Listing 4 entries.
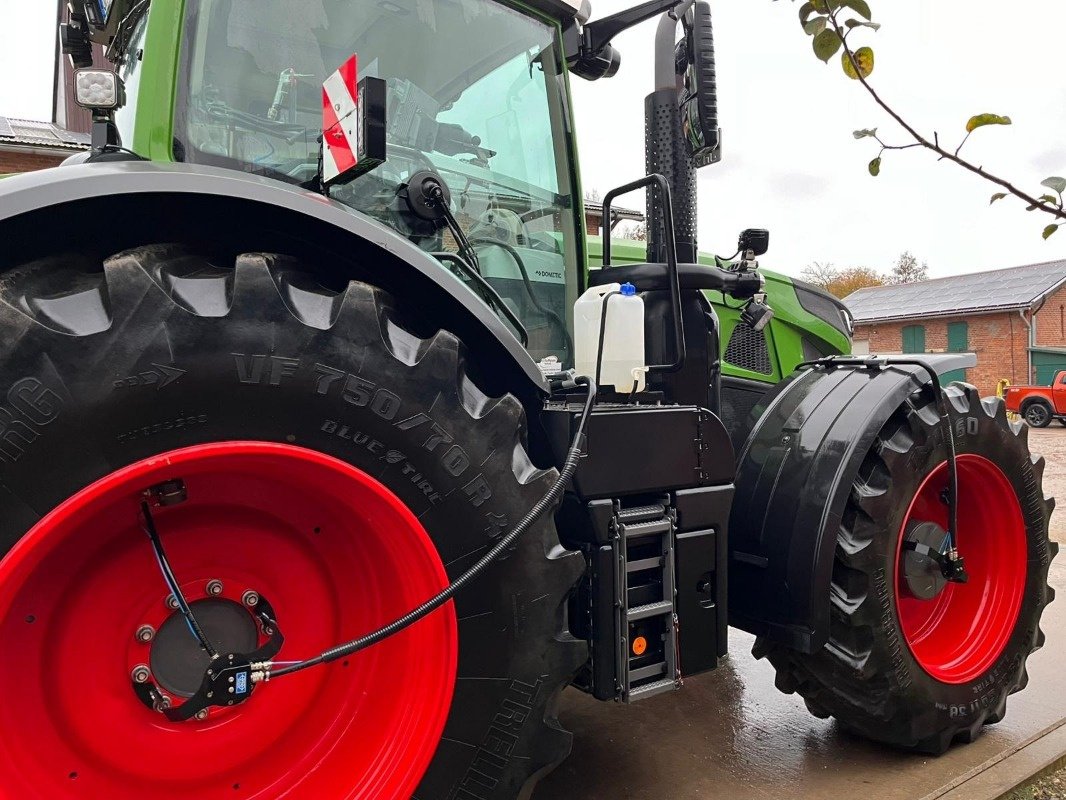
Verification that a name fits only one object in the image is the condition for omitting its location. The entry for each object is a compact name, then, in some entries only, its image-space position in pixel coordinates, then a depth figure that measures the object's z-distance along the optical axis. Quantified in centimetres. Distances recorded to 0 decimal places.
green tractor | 164
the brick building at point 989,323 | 2889
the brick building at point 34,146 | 1494
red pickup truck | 2059
